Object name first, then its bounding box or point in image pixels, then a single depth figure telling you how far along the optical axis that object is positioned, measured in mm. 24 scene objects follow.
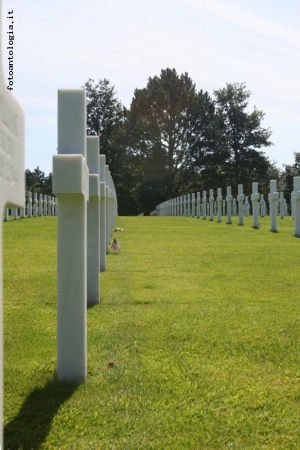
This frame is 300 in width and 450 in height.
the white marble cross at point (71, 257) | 3453
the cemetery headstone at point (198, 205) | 30456
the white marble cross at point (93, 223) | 5539
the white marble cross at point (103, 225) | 8039
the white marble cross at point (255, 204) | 19866
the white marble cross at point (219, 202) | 24344
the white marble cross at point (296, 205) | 16266
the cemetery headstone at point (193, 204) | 31900
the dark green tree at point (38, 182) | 68688
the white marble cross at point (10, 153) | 1402
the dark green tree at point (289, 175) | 53691
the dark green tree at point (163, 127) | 60719
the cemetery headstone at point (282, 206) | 30995
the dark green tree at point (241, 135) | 63594
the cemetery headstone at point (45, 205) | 34425
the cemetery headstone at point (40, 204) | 32125
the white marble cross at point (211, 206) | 26902
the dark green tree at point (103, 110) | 65062
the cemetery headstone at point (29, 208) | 28928
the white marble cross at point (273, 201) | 18375
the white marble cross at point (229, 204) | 23609
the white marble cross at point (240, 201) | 22250
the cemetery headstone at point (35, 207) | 30203
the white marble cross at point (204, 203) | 28925
